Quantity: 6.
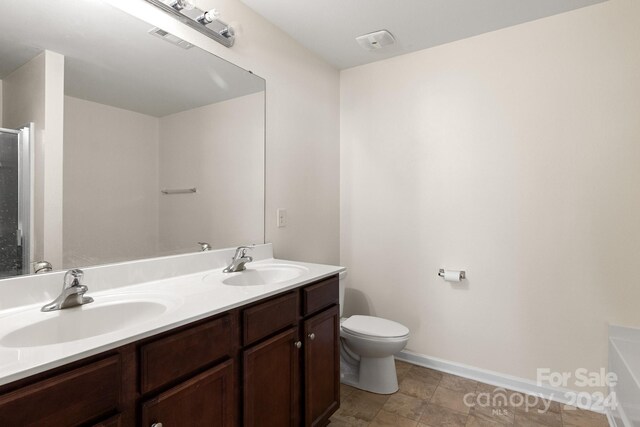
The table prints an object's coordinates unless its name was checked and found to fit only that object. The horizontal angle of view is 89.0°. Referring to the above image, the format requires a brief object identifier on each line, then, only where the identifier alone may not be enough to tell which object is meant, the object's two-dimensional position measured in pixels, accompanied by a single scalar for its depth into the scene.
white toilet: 2.00
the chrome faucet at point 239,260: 1.67
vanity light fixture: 1.47
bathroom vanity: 0.73
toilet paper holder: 2.26
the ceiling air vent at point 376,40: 2.17
